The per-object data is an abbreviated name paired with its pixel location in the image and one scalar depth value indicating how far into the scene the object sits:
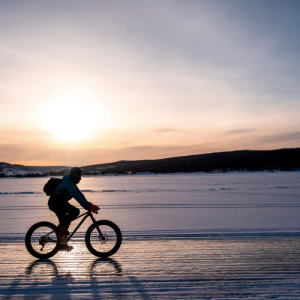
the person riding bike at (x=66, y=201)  7.02
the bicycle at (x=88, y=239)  7.14
